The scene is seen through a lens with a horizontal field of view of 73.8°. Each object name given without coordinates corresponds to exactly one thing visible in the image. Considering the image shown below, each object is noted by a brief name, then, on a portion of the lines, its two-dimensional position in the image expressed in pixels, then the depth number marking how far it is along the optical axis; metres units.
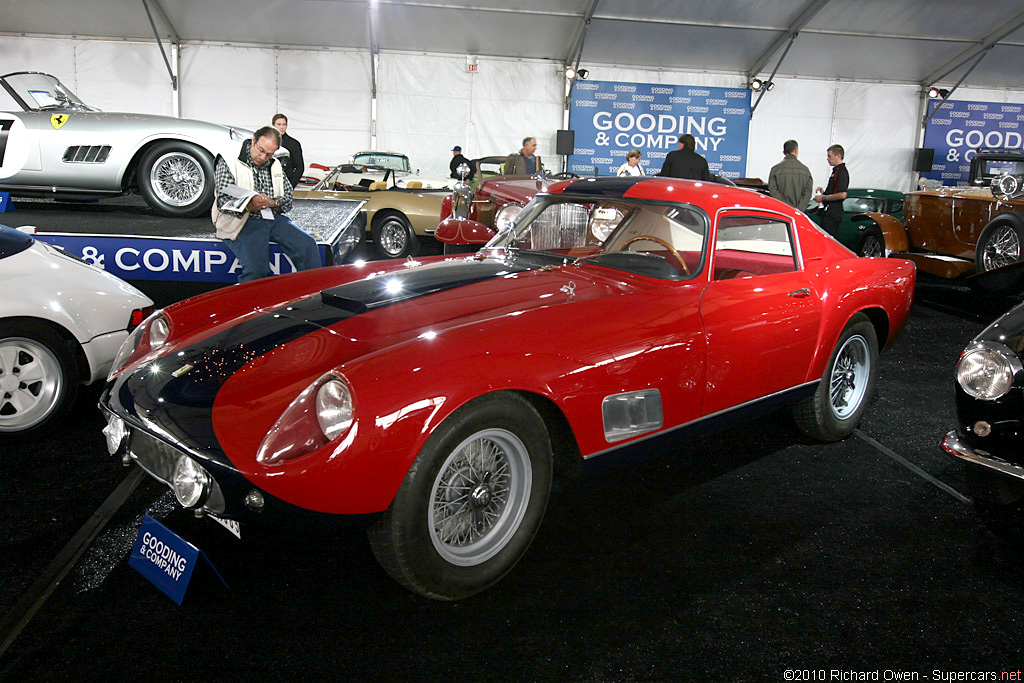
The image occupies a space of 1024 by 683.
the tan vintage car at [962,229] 6.34
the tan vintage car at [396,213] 9.74
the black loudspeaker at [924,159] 17.55
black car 2.37
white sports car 3.07
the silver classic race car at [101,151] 5.39
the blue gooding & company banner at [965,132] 17.83
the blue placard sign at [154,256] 4.58
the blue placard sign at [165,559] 2.03
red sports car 1.84
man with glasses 4.42
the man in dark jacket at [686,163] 7.90
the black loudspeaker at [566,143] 16.16
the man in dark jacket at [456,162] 14.40
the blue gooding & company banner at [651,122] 16.66
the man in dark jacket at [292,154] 7.59
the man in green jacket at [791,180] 7.96
